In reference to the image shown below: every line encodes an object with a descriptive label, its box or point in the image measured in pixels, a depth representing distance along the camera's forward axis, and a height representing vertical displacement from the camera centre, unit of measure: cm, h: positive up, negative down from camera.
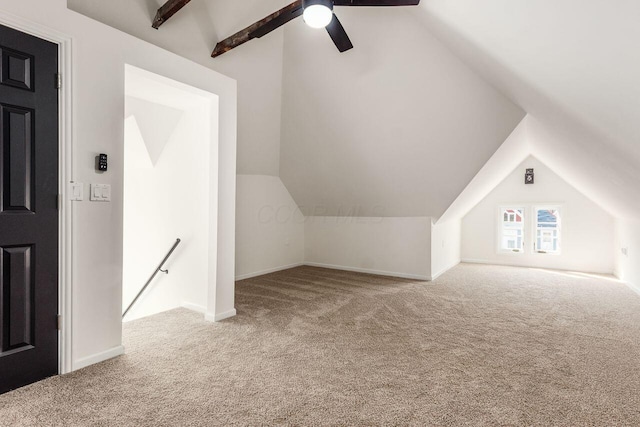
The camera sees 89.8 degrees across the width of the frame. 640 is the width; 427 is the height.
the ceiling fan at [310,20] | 216 +152
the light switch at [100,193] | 215 +11
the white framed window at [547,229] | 655 -35
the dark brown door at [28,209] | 183 -1
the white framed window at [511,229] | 692 -37
